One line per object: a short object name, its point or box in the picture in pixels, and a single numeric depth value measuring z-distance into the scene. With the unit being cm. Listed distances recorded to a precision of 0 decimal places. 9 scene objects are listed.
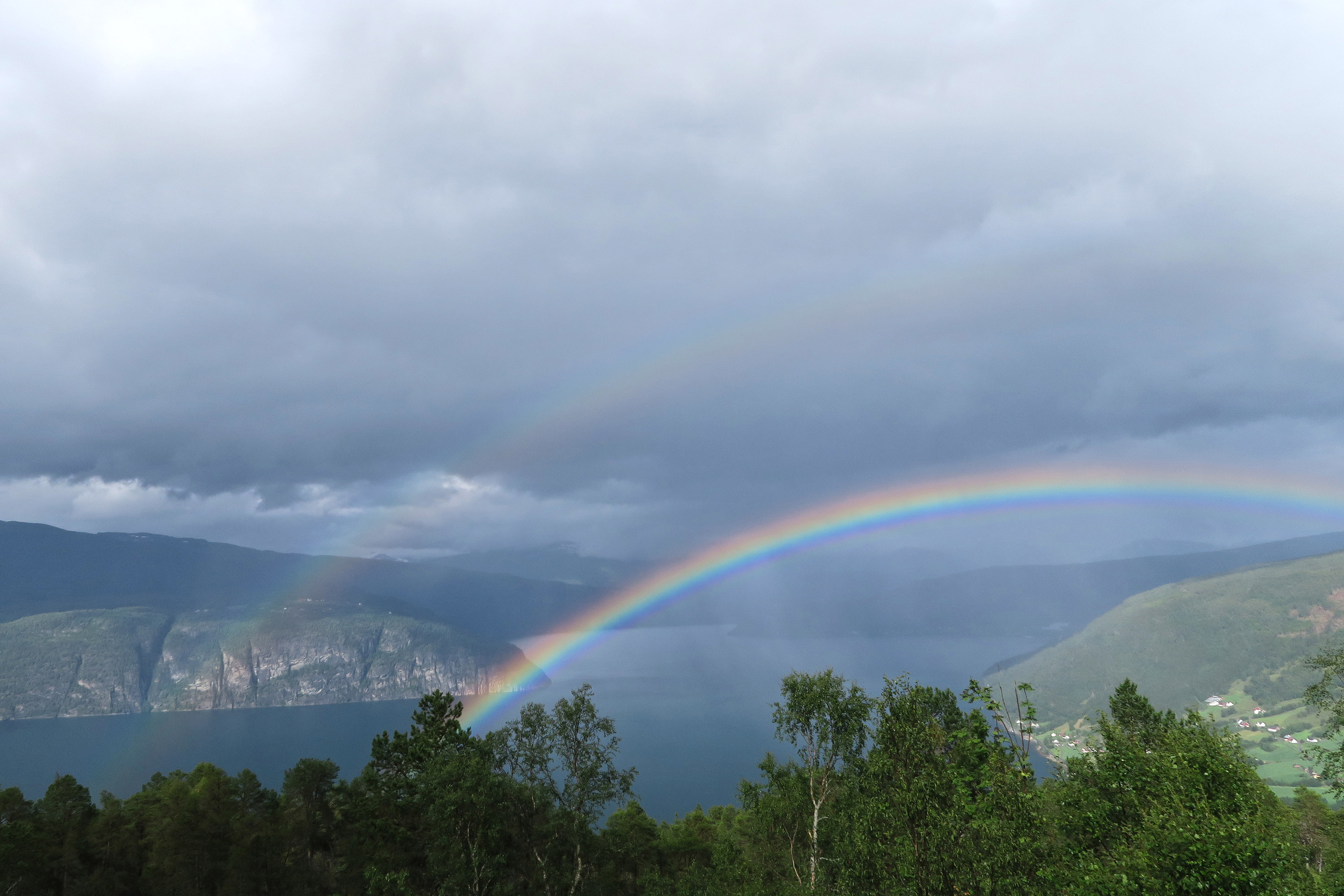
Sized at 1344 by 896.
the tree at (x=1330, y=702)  3947
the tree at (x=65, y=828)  5431
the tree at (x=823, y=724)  4869
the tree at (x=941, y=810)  2212
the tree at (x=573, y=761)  5475
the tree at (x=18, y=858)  4825
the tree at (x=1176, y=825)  1955
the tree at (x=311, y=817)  5838
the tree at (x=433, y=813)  4409
